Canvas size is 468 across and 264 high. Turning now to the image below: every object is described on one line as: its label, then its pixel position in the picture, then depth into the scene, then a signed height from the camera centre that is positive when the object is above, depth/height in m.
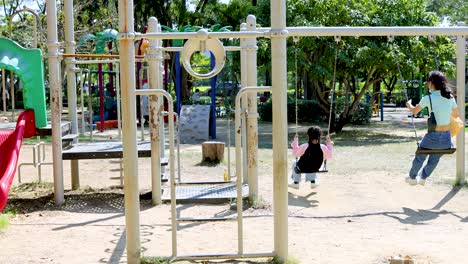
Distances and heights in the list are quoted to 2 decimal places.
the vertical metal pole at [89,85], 10.77 +0.15
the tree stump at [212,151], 10.77 -1.02
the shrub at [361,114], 20.73 -0.83
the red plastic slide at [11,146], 5.40 -0.52
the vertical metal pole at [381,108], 22.36 -0.72
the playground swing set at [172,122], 4.45 -0.19
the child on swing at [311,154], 7.46 -0.76
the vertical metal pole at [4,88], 7.84 +0.10
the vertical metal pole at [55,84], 7.09 +0.12
